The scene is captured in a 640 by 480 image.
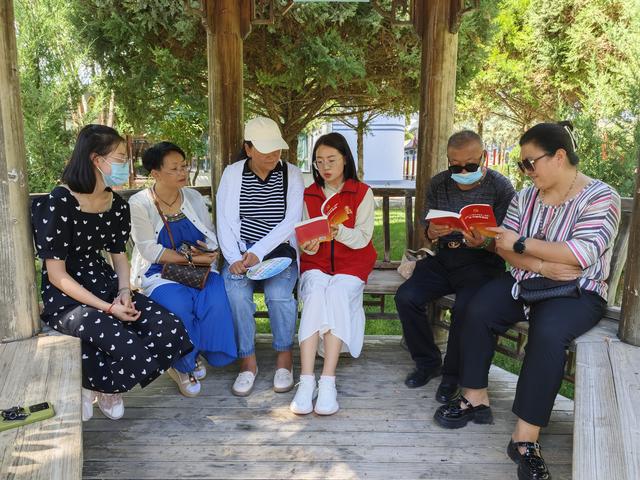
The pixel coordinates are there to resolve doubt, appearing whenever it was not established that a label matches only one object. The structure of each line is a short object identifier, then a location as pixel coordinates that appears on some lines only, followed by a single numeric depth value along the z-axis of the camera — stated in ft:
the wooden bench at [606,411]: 6.79
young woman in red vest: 11.05
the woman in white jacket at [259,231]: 11.76
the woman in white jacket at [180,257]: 11.31
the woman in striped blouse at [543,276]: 8.76
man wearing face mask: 11.27
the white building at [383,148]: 85.35
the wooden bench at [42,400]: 6.43
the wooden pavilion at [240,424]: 6.98
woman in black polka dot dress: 9.25
